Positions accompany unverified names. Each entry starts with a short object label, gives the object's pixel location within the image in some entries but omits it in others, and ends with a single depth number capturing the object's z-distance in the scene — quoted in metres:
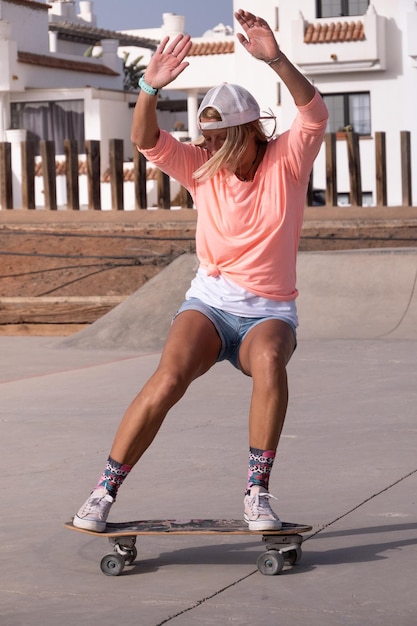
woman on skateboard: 4.66
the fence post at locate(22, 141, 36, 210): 19.73
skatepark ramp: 12.97
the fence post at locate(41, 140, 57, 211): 19.97
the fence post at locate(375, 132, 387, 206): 20.89
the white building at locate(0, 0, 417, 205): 36.69
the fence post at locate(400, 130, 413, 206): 21.17
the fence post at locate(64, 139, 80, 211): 19.84
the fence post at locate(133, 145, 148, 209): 19.58
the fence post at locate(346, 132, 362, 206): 20.52
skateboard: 4.57
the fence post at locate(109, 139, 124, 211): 19.34
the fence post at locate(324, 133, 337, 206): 20.42
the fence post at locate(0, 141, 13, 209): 20.19
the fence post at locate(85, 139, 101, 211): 19.50
